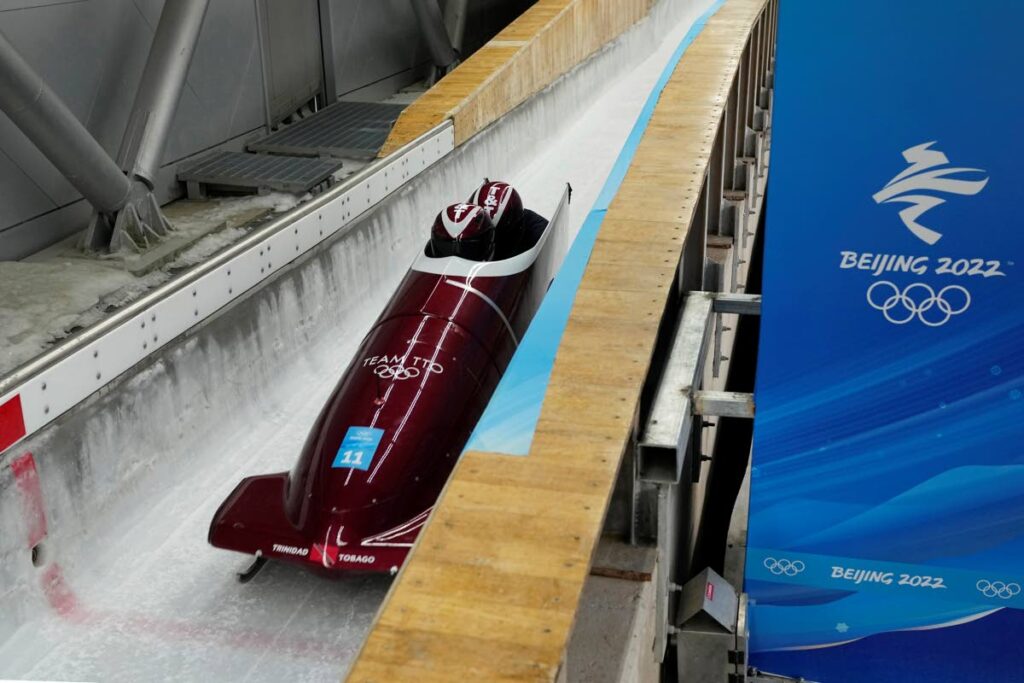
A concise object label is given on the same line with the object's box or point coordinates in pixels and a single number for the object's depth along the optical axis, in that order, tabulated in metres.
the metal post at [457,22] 10.71
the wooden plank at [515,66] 6.48
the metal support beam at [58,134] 4.18
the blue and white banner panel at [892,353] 2.19
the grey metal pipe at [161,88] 5.07
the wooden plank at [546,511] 1.66
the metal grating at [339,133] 6.83
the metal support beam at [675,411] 2.35
